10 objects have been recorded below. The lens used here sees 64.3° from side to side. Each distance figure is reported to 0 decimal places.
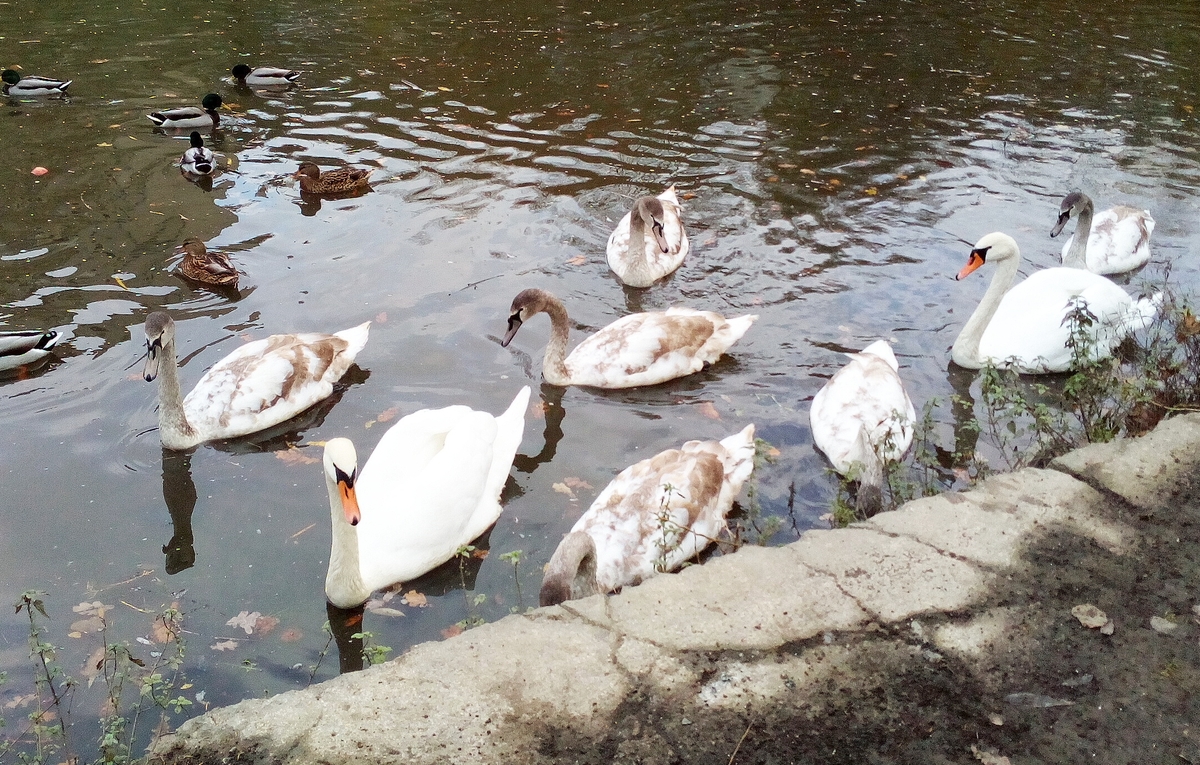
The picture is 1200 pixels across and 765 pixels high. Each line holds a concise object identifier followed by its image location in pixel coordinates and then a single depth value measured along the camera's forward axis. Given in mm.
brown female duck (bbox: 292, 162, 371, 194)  10789
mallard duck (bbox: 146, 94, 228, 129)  12961
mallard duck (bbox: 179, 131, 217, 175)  11359
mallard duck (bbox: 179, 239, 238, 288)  8742
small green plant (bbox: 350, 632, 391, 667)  3770
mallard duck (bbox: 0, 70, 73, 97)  14086
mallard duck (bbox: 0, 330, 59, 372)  7234
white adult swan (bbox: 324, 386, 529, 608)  5000
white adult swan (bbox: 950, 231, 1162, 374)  7430
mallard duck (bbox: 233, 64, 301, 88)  14789
